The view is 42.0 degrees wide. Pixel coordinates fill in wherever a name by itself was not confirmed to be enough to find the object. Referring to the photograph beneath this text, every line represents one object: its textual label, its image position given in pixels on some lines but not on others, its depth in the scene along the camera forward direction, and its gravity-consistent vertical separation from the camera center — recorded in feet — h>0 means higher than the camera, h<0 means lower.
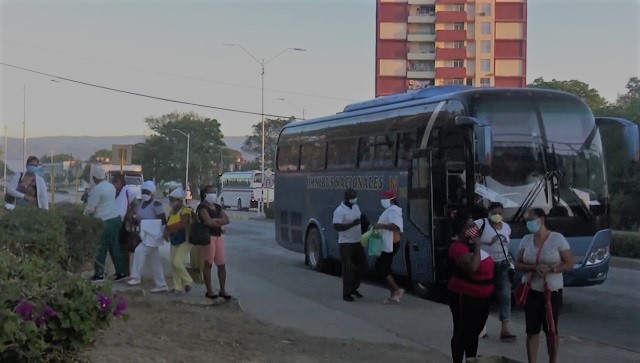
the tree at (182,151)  335.67 +11.65
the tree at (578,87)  192.44 +23.04
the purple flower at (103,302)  18.40 -2.75
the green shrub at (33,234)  27.76 -1.99
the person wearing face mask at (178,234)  39.99 -2.64
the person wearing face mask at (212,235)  38.86 -2.60
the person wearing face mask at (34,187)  42.34 -0.64
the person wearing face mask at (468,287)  24.25 -3.01
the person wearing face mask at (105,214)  43.75 -1.89
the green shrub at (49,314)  16.96 -2.89
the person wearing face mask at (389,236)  41.78 -2.68
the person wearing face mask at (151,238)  41.81 -2.96
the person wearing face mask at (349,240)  42.55 -2.99
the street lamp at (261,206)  172.98 -5.60
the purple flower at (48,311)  17.47 -2.81
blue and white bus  41.39 +0.93
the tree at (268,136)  387.53 +21.07
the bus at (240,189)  214.48 -2.28
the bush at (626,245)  68.28 -4.85
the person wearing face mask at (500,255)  31.35 -2.75
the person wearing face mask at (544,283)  25.45 -3.00
